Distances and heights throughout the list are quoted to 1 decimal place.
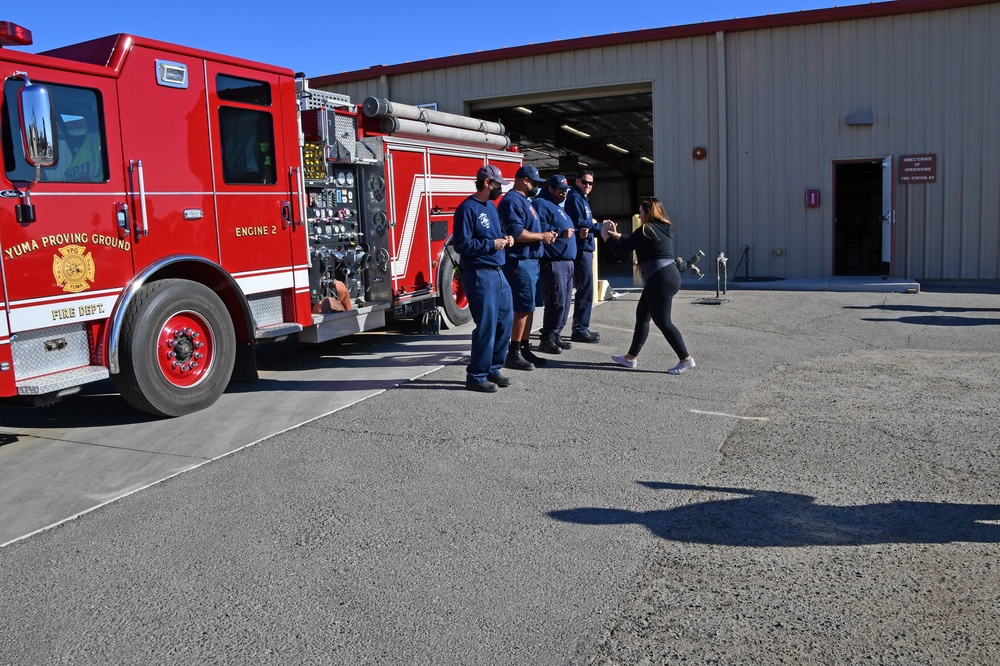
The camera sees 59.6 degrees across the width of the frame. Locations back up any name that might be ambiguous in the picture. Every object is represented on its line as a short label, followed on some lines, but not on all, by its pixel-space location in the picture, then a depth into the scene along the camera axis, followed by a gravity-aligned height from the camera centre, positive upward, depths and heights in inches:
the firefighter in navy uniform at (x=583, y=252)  385.7 -6.9
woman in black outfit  320.8 -12.9
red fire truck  234.1 +11.3
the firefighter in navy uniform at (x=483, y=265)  290.7 -8.2
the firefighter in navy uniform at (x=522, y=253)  317.7 -5.0
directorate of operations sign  603.8 +37.9
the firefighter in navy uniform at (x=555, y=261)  355.6 -9.6
